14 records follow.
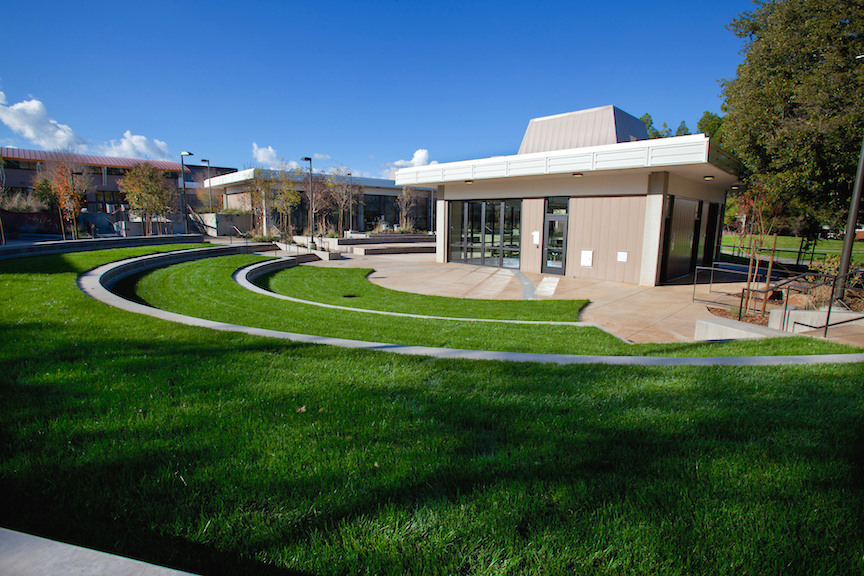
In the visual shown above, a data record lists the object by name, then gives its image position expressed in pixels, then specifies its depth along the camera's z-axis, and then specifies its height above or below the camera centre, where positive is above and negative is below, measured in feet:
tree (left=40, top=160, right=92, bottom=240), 83.83 +4.27
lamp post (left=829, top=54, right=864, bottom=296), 29.35 +0.25
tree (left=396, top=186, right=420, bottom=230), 142.20 +6.55
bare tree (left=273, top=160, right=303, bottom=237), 109.19 +6.81
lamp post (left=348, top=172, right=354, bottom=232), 129.86 +6.83
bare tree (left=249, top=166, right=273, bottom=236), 112.06 +6.68
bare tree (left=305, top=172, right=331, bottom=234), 125.29 +6.11
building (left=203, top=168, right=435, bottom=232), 131.64 +7.02
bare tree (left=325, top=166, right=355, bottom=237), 126.74 +8.98
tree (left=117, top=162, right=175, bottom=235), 103.50 +5.99
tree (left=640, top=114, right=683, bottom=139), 146.65 +33.18
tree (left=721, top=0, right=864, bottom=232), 37.37 +11.67
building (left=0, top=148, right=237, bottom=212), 150.71 +16.14
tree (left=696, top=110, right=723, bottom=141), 93.94 +23.69
